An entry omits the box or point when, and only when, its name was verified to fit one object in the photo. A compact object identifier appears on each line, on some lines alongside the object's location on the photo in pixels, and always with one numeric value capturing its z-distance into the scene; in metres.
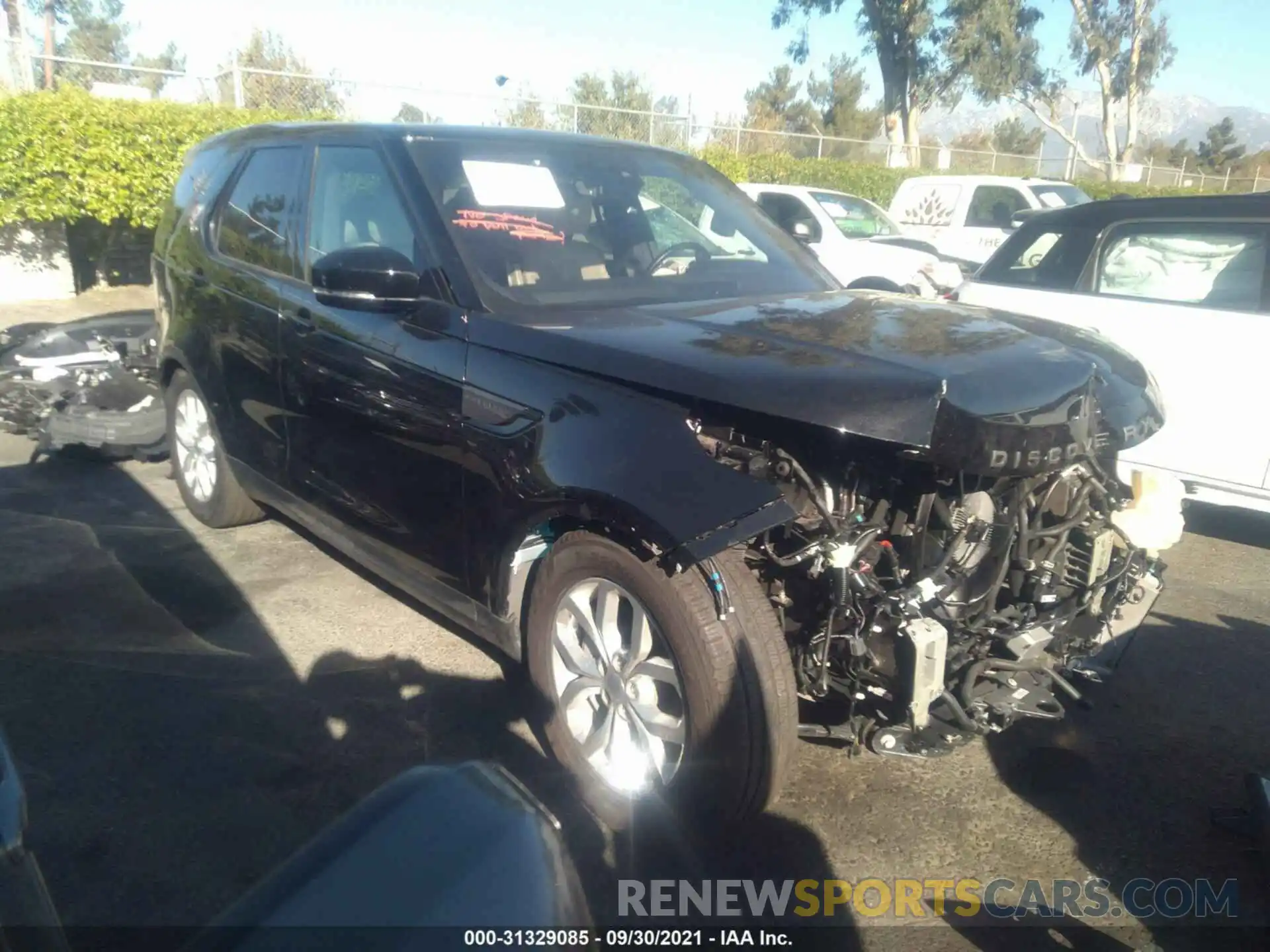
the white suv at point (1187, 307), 4.96
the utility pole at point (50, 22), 27.70
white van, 13.45
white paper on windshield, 3.41
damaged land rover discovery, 2.51
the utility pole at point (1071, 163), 29.12
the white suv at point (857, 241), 11.14
